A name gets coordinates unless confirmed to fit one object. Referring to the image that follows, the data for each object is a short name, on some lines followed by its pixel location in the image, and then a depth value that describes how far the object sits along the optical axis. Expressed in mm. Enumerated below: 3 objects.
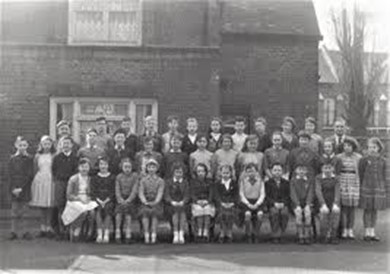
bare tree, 34094
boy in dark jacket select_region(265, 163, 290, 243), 10453
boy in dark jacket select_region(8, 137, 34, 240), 10922
